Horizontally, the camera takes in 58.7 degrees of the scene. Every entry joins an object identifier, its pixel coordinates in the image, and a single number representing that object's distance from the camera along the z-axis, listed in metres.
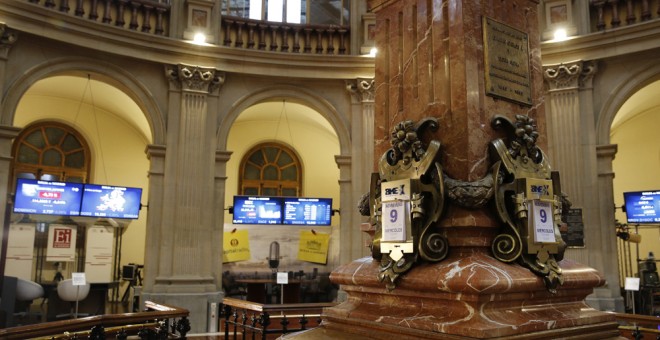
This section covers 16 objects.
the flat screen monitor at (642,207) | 11.13
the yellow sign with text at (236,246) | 14.62
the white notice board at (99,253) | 12.81
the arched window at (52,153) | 14.80
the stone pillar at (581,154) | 11.02
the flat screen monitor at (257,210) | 12.85
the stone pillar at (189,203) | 11.33
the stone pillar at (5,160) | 9.99
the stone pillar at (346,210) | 12.40
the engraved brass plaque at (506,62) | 4.09
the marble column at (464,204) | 3.54
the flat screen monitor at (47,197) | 10.55
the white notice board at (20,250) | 11.54
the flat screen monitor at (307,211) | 13.13
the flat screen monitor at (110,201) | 11.31
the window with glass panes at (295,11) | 13.73
